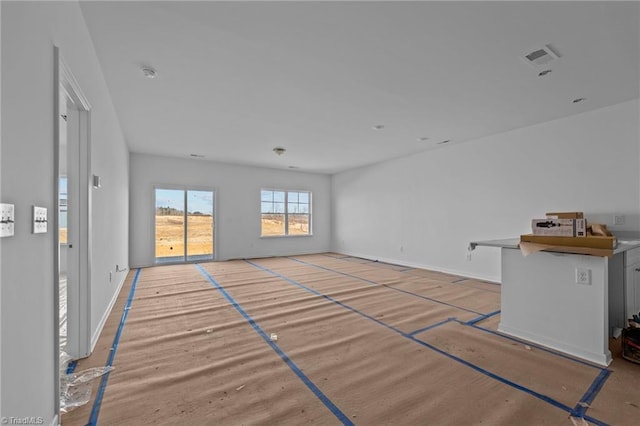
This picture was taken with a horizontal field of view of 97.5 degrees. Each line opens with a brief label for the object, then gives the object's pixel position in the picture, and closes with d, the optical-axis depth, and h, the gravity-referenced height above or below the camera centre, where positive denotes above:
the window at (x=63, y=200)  4.52 +0.21
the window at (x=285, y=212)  8.38 +0.04
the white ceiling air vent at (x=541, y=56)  2.51 +1.47
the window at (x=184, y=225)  6.89 -0.30
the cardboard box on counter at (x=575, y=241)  2.20 -0.23
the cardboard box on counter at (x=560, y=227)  2.38 -0.12
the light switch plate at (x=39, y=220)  1.32 -0.03
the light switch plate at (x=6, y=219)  1.03 -0.02
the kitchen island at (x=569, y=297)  2.28 -0.76
